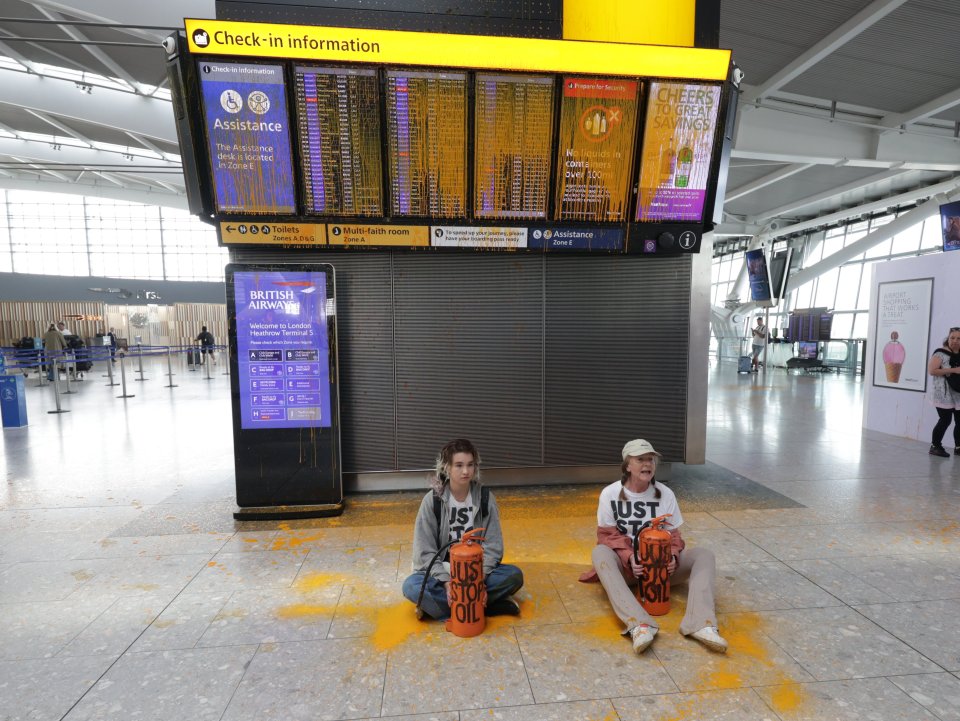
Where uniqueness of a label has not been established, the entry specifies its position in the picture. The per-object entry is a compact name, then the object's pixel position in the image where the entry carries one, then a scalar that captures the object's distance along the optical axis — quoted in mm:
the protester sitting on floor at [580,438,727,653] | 3131
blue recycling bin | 9812
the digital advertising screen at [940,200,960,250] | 15094
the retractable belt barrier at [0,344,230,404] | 13359
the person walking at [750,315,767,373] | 19194
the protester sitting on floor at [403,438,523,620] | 3248
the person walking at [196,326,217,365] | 22184
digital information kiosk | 5199
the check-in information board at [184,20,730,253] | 4848
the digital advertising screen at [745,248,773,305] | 22203
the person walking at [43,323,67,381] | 16891
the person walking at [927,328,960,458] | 7340
